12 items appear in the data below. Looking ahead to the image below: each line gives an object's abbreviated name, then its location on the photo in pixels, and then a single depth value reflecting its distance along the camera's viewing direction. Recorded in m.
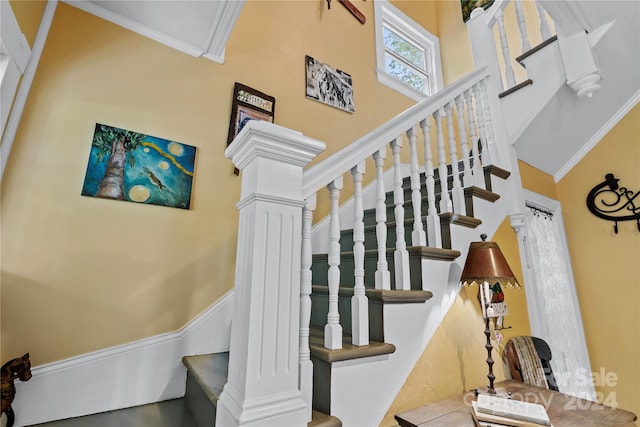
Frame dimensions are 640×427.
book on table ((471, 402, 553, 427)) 1.00
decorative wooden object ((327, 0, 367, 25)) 3.01
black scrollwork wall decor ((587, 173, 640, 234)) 2.23
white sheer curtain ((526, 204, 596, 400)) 1.97
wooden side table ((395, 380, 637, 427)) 1.08
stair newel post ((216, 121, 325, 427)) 0.84
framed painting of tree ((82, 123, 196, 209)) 1.56
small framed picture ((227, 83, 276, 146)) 2.01
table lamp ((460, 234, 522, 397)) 1.25
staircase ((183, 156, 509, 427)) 1.04
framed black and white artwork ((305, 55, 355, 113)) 2.56
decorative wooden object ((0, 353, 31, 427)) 1.14
